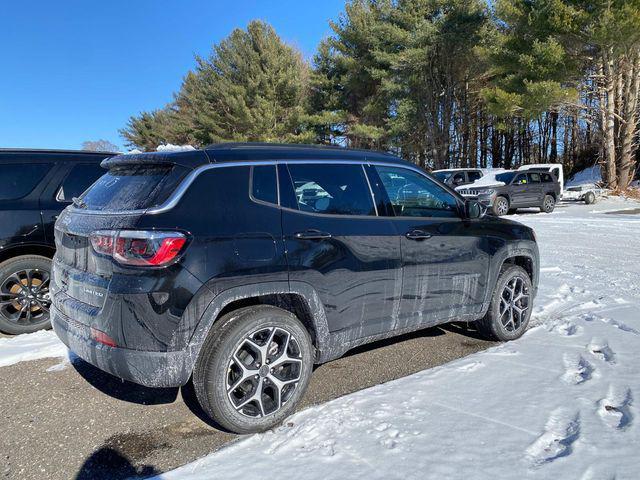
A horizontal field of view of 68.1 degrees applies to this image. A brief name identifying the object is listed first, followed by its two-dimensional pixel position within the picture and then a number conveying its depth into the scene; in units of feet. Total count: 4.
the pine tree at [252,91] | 102.78
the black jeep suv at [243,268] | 8.64
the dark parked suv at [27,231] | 15.66
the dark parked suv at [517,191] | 58.34
